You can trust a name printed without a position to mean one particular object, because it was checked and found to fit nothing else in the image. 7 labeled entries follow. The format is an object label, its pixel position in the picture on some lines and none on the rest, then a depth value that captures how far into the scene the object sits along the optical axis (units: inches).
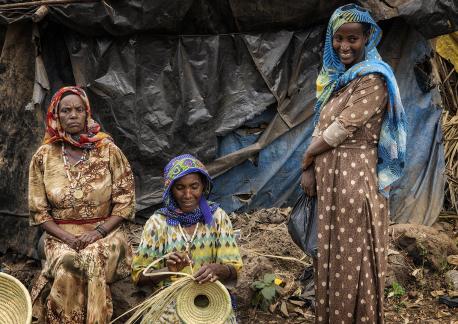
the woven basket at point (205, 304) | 125.4
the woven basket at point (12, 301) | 116.6
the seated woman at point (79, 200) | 143.3
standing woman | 131.3
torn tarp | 238.7
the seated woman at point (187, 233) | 135.0
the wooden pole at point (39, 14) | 202.8
